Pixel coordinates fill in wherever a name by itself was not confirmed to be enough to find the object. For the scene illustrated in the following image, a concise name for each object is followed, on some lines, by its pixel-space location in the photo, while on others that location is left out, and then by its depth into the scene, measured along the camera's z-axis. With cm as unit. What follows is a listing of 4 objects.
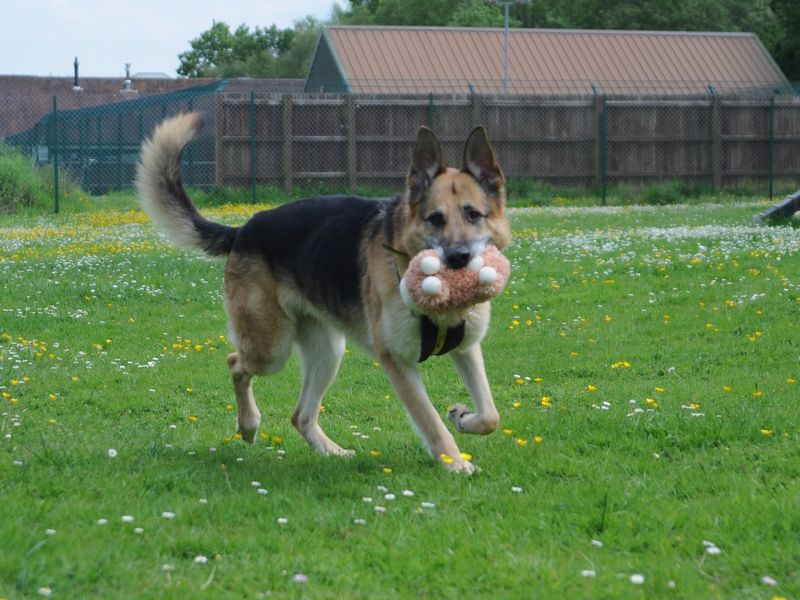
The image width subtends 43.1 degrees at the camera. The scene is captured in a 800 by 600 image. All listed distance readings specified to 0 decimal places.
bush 2353
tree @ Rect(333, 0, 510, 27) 5528
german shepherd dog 550
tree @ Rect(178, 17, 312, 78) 8338
